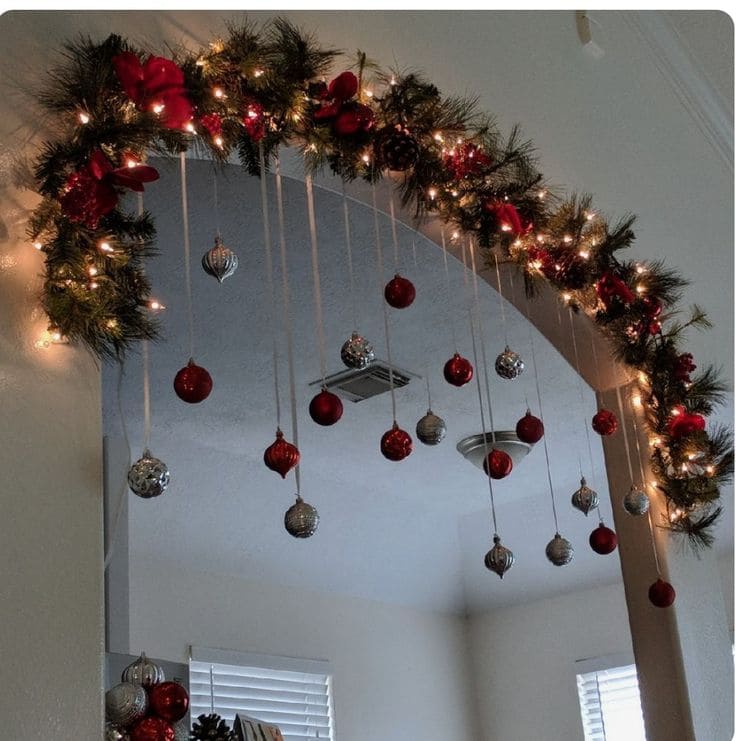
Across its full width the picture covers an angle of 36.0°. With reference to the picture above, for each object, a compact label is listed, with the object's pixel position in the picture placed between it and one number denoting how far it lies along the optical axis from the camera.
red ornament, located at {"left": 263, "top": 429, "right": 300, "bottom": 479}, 1.50
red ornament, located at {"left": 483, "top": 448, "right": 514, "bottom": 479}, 2.00
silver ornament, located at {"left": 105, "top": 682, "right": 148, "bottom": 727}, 1.21
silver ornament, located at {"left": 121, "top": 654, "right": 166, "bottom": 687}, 1.27
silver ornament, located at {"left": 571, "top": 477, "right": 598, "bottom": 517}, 2.32
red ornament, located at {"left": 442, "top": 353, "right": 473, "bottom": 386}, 1.95
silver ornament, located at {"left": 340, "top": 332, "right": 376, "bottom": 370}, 1.75
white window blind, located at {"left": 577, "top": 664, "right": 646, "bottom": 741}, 5.67
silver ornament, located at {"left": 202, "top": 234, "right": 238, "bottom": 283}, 1.56
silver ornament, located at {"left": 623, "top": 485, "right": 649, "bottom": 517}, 2.26
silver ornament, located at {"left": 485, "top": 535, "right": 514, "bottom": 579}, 2.16
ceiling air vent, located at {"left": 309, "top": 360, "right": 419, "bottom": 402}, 3.88
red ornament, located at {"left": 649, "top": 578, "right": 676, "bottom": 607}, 2.30
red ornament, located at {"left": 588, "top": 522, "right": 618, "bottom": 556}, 2.27
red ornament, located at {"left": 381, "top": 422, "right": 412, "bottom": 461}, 1.78
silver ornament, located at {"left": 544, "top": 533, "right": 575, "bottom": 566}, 2.36
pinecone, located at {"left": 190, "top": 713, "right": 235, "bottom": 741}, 1.38
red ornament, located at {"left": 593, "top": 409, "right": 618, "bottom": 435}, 2.31
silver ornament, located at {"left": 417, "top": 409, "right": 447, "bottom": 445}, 1.93
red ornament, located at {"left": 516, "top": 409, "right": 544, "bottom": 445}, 2.12
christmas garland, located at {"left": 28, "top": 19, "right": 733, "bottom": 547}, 1.25
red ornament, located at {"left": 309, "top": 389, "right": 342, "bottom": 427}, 1.60
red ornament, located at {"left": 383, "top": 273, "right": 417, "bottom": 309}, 1.82
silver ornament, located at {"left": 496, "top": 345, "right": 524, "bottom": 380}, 2.18
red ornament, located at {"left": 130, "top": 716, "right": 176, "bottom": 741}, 1.23
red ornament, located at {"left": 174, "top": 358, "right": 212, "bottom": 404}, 1.40
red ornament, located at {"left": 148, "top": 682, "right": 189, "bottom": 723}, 1.26
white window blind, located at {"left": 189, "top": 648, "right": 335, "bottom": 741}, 4.82
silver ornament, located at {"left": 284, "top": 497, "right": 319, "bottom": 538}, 1.50
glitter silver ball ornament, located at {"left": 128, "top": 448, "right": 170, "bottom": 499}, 1.28
